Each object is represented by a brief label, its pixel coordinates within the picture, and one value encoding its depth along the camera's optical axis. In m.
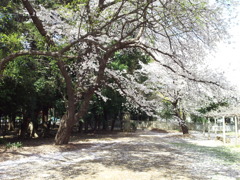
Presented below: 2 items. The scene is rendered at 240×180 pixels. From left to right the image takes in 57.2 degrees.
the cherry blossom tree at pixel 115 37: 7.98
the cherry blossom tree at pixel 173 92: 17.08
